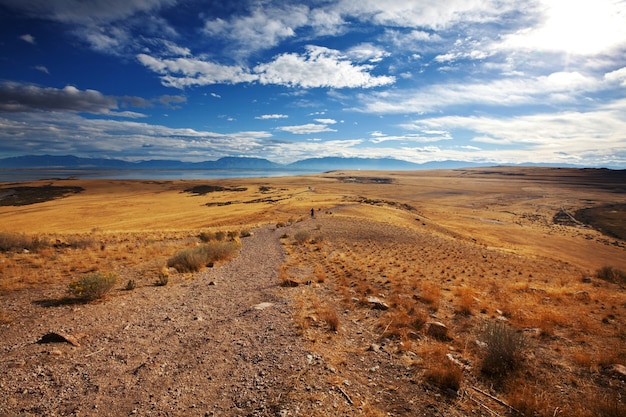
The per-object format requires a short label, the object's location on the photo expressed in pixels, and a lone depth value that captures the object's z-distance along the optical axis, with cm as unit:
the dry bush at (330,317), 872
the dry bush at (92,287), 1007
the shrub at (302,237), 2602
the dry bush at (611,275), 1790
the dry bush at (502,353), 667
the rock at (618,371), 636
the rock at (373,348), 765
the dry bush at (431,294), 1111
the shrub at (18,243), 1745
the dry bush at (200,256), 1552
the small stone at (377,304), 1056
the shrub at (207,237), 2620
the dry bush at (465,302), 1040
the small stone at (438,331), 839
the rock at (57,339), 697
